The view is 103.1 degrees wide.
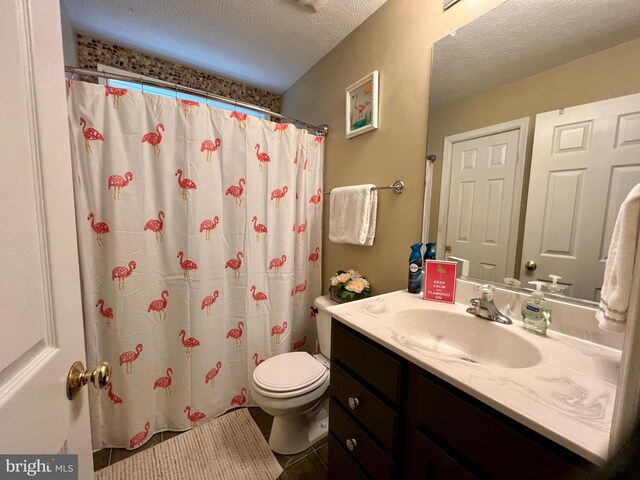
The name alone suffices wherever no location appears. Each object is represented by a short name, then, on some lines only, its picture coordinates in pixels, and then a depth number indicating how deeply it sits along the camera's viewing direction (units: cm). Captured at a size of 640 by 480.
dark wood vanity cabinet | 48
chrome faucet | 89
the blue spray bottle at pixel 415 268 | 118
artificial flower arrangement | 145
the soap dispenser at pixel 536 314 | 80
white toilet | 119
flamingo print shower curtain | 122
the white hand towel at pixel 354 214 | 144
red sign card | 108
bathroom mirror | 73
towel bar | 132
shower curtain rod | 113
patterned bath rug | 120
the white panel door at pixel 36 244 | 34
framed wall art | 141
